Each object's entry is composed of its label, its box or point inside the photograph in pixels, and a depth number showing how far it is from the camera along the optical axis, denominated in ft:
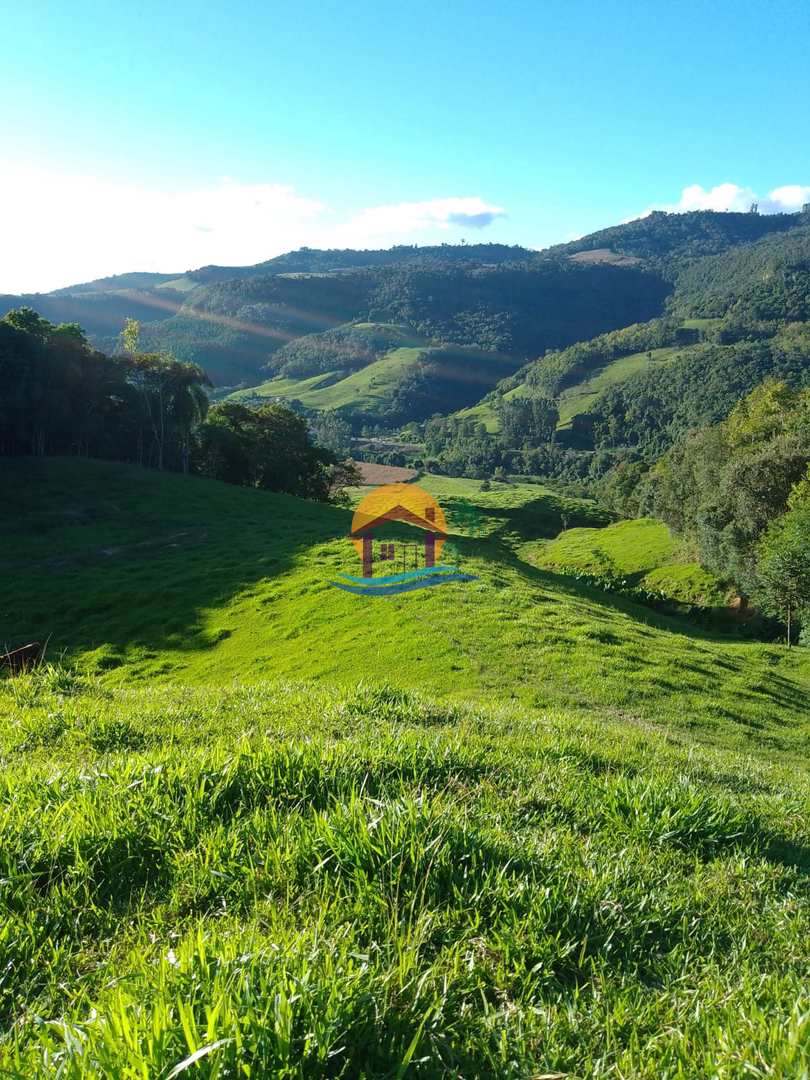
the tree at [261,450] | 222.07
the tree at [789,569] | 129.08
